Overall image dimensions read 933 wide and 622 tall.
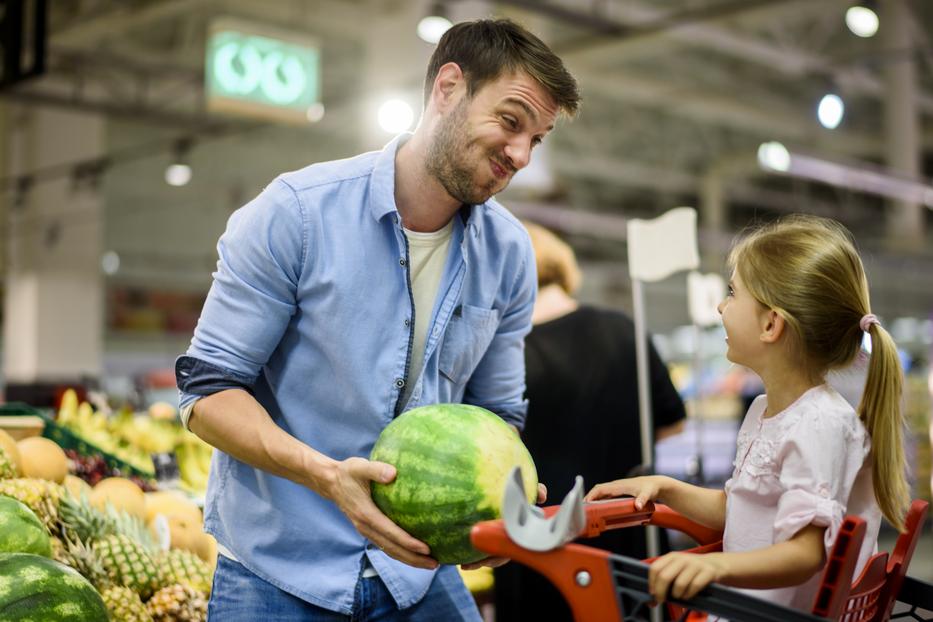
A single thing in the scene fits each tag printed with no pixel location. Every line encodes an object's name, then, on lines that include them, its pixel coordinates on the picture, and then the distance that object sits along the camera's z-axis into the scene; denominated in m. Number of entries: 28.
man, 1.75
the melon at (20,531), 2.02
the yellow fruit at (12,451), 2.59
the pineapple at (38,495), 2.38
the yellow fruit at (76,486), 2.81
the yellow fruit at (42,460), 2.74
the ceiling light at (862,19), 7.28
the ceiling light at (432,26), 7.27
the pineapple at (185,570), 2.51
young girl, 1.57
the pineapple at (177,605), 2.29
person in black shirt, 3.80
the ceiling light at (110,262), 20.41
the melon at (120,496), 2.87
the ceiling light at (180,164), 12.91
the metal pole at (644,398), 3.71
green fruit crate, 3.34
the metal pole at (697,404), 5.70
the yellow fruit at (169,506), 3.03
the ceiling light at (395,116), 7.72
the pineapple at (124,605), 2.18
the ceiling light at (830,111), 7.80
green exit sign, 7.29
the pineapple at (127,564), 2.35
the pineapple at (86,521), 2.47
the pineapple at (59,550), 2.31
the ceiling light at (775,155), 8.98
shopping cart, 1.25
